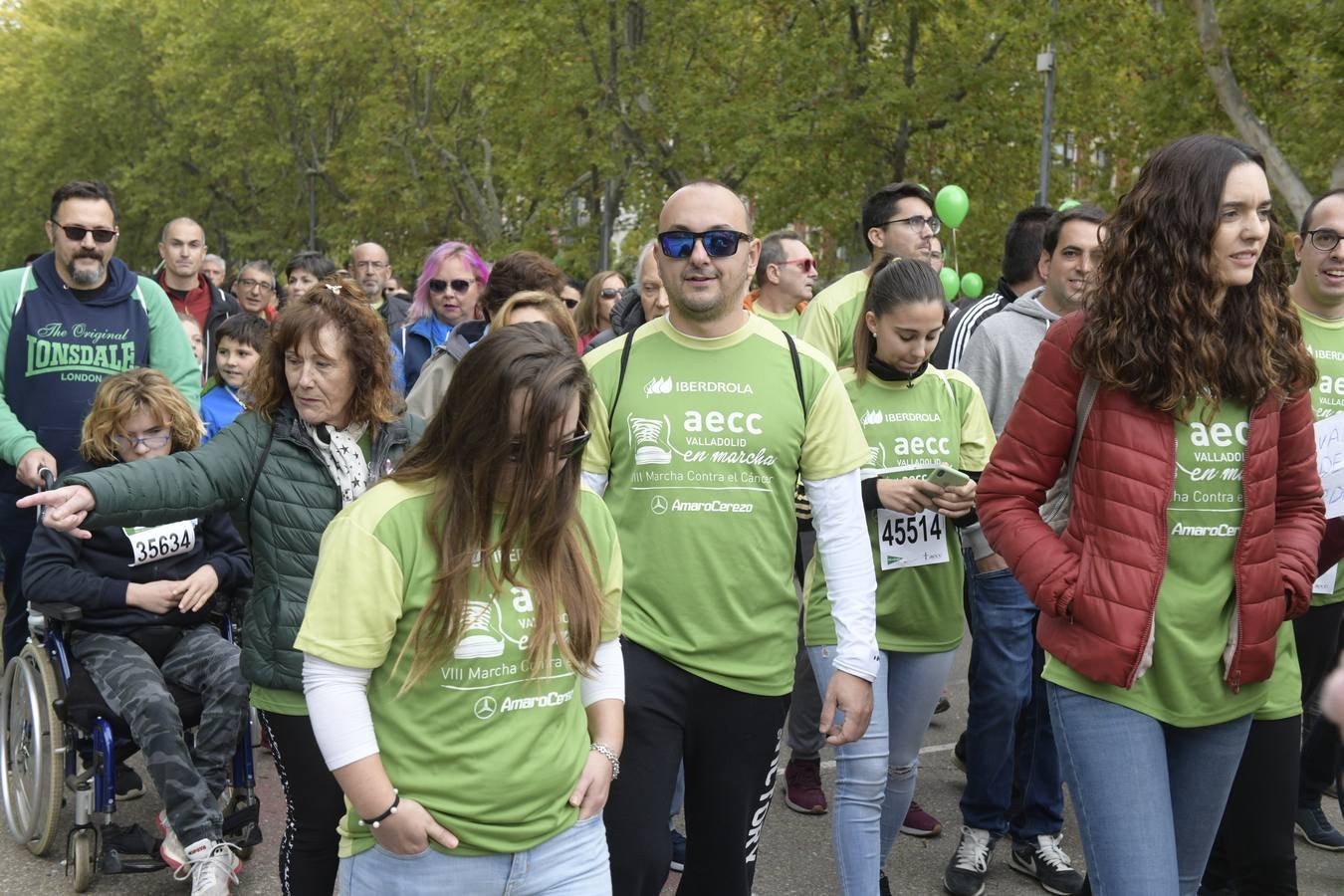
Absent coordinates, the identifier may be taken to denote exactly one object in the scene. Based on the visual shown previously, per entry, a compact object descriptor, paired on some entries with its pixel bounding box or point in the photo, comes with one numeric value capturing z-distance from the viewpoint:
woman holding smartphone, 4.40
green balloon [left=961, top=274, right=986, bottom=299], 18.86
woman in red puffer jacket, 3.05
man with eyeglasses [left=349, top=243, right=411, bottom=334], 9.68
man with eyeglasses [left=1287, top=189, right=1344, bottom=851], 4.73
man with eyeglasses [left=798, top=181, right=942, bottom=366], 5.39
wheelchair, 4.88
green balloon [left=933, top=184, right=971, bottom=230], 11.86
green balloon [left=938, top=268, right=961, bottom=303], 12.39
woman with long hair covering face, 2.59
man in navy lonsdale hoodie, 6.02
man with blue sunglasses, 3.52
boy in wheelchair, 4.76
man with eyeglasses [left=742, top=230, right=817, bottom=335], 7.47
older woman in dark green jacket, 3.73
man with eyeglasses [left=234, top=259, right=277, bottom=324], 10.70
